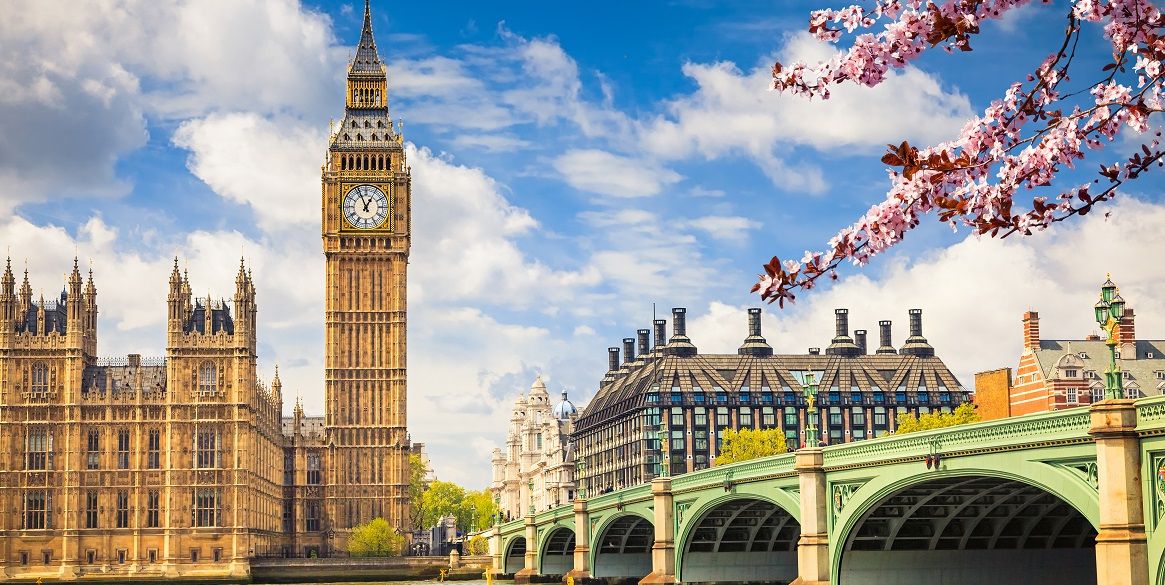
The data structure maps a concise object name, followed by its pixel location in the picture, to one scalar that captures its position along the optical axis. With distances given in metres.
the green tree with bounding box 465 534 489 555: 173.62
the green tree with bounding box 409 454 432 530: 185.00
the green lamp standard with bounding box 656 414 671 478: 79.16
